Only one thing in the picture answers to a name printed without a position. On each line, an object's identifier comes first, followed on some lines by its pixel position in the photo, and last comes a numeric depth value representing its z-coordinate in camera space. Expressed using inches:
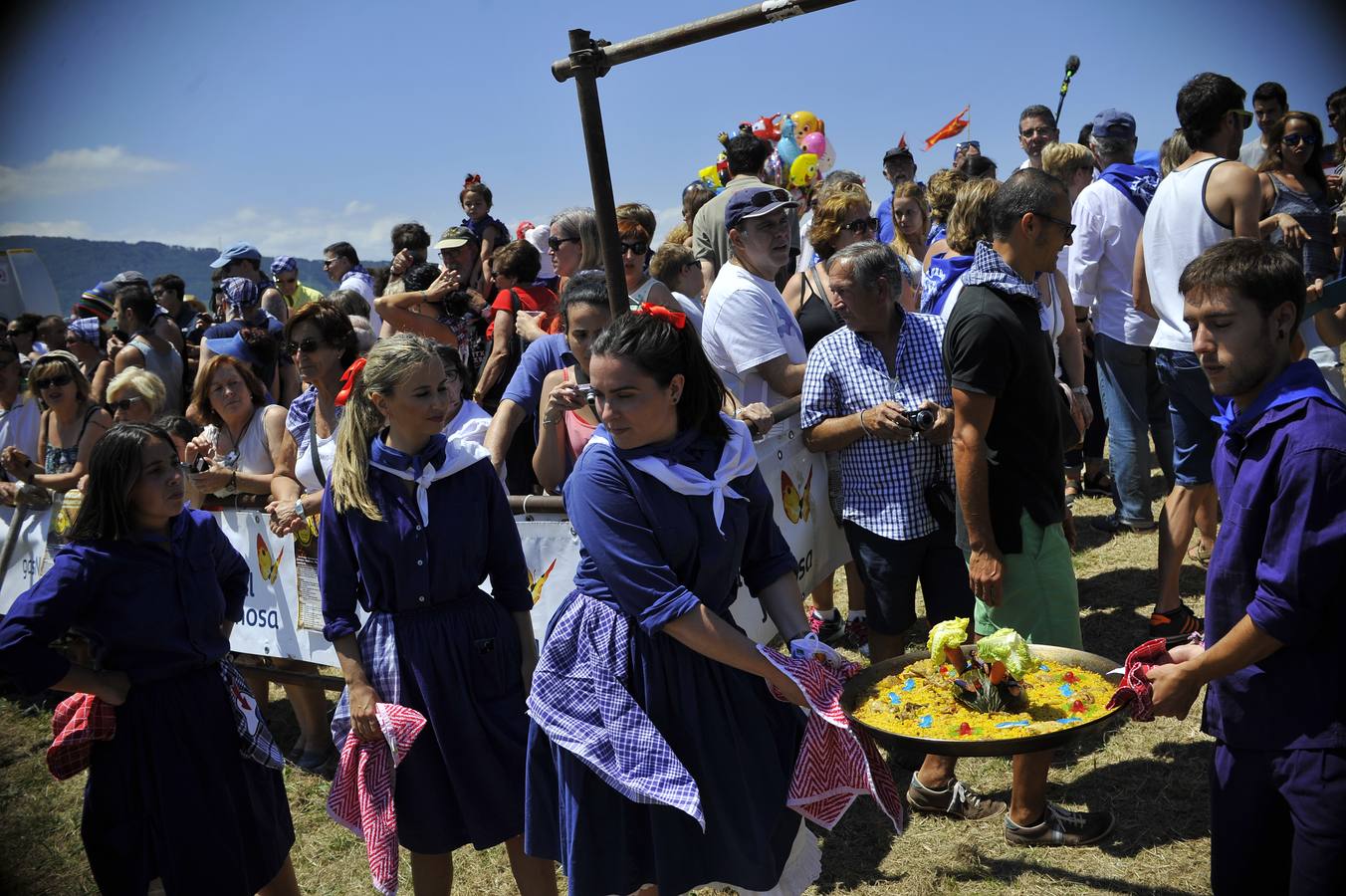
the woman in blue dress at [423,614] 128.0
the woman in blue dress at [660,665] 104.0
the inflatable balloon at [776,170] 445.4
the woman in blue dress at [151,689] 128.5
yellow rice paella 108.7
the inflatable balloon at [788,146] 519.8
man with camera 162.9
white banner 175.8
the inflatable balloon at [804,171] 472.7
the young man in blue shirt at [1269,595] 89.0
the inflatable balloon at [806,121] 541.3
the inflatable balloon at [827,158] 521.0
